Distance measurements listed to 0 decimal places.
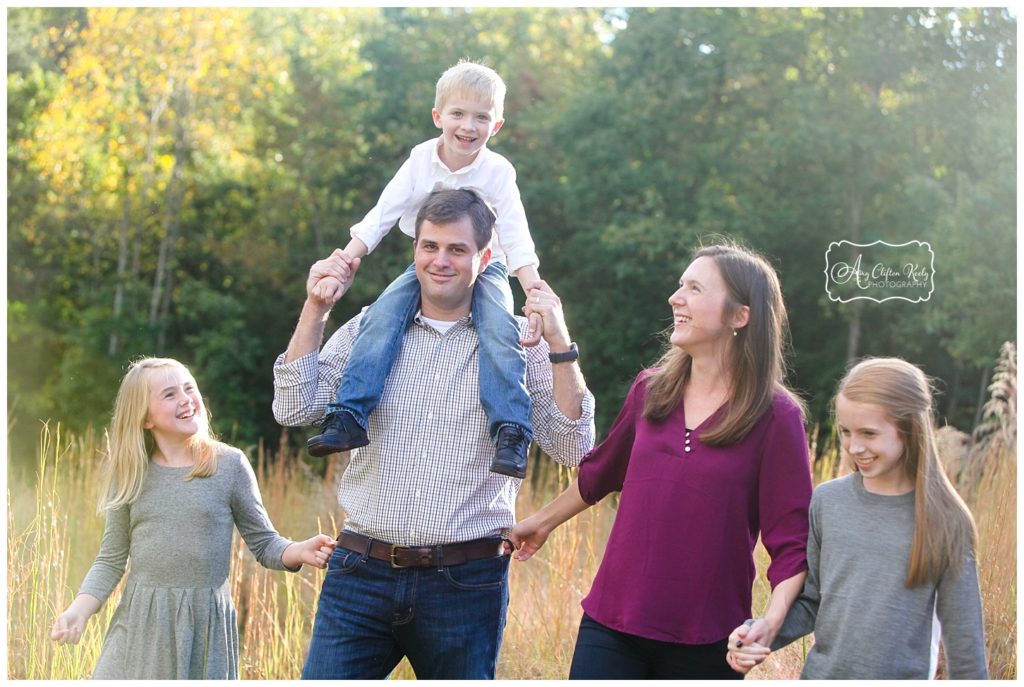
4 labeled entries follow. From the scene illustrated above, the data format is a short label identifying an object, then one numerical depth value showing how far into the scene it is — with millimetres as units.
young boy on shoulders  2852
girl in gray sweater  2641
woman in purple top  2672
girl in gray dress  3119
